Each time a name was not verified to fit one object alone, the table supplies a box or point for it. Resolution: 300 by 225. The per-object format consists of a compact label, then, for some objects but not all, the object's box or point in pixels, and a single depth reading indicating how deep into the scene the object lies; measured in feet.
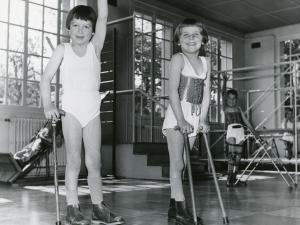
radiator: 19.52
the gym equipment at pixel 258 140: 15.15
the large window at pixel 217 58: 32.63
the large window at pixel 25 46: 20.52
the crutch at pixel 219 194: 7.31
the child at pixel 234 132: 15.89
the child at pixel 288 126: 26.81
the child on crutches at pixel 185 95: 7.56
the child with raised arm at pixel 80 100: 7.15
